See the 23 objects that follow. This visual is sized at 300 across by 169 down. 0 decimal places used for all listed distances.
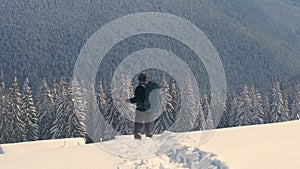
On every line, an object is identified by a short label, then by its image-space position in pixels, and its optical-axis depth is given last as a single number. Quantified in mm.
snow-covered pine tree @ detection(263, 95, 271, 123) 60031
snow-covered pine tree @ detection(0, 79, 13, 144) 48312
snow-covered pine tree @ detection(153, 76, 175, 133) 50531
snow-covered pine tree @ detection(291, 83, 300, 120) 63653
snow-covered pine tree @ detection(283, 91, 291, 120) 58500
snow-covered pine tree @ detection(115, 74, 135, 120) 47381
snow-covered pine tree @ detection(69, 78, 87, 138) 47406
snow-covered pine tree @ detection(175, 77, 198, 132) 51500
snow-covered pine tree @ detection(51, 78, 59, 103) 56525
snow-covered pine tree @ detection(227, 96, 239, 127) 59300
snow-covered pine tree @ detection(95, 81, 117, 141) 48634
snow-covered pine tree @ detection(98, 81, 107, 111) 54422
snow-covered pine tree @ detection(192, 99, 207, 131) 54094
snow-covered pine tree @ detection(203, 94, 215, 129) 55238
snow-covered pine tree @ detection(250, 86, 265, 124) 57562
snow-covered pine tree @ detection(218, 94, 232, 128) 59344
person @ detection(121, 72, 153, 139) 15867
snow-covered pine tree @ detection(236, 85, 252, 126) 57562
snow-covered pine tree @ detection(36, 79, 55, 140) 51809
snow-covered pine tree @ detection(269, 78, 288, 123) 57969
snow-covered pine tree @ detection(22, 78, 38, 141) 49500
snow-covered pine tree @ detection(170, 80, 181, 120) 54106
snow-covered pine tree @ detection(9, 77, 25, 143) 48500
